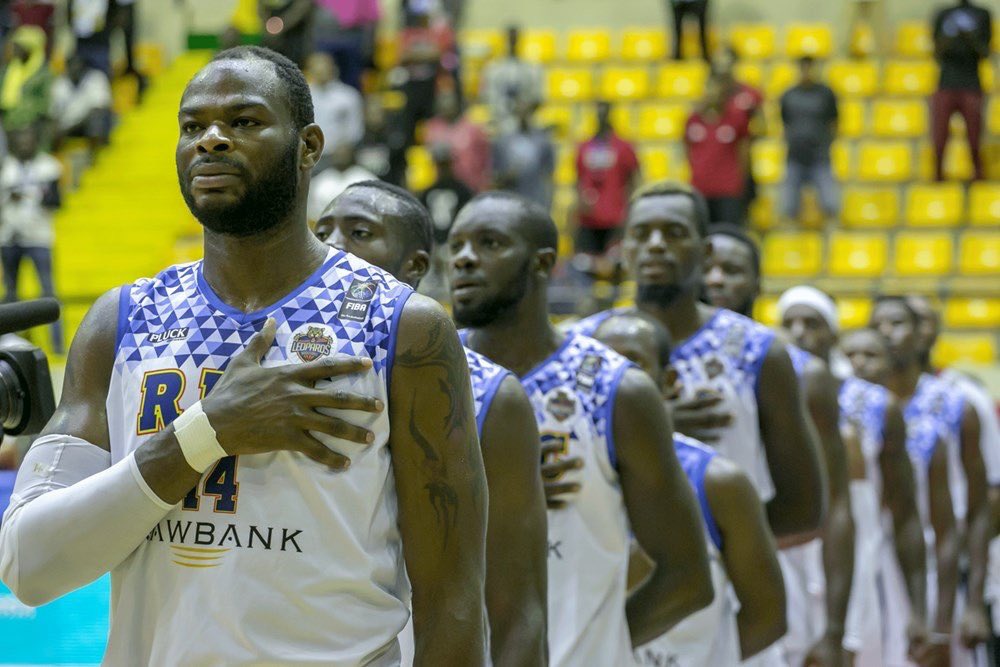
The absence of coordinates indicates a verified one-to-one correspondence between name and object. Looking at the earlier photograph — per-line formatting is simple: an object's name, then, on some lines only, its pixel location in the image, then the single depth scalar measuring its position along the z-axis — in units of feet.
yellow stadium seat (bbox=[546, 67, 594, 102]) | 66.49
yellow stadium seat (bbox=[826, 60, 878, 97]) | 64.85
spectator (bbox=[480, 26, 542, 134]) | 57.88
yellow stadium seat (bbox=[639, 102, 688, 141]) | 63.77
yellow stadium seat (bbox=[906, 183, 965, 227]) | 58.59
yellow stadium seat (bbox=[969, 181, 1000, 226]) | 58.13
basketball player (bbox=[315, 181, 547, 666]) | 13.23
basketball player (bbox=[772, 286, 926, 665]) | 28.91
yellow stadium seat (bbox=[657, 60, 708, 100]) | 65.72
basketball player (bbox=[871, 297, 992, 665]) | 32.19
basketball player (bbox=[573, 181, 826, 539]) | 20.95
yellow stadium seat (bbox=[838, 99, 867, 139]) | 63.67
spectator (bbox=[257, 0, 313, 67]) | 57.11
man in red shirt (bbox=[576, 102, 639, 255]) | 52.29
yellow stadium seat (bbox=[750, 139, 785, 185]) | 60.59
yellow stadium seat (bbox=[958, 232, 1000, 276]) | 55.88
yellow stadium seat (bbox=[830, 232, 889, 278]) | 56.65
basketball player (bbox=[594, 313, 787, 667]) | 17.98
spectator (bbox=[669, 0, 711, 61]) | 64.18
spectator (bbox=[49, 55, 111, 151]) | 61.41
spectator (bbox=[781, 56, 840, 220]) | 55.52
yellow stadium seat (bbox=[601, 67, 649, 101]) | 66.39
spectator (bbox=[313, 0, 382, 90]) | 60.23
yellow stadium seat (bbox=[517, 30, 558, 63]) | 68.85
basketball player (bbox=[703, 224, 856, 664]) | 23.94
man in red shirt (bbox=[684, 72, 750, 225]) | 53.67
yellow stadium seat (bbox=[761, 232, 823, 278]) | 56.44
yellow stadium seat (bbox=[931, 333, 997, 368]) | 52.49
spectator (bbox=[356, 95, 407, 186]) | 52.11
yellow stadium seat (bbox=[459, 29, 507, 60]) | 66.90
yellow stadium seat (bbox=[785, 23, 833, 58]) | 66.90
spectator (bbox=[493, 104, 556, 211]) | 52.70
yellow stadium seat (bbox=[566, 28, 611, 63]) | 69.00
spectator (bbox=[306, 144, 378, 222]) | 48.16
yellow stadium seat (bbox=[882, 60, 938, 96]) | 65.10
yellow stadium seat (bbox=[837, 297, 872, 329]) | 51.78
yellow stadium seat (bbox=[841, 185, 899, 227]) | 59.32
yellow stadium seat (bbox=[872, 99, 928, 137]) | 63.10
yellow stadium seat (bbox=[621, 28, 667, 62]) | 68.28
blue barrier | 20.95
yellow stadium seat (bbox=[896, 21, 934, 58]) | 66.85
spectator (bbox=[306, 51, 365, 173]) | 53.36
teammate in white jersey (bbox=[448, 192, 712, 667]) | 15.80
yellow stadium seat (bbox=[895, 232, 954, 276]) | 56.13
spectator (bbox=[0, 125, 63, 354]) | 49.14
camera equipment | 10.39
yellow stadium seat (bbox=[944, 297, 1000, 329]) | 53.62
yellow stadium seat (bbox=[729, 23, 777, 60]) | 67.26
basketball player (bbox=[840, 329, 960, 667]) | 31.32
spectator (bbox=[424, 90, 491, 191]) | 53.62
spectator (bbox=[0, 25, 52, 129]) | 57.06
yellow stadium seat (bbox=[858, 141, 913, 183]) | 61.31
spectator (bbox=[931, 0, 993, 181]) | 57.36
